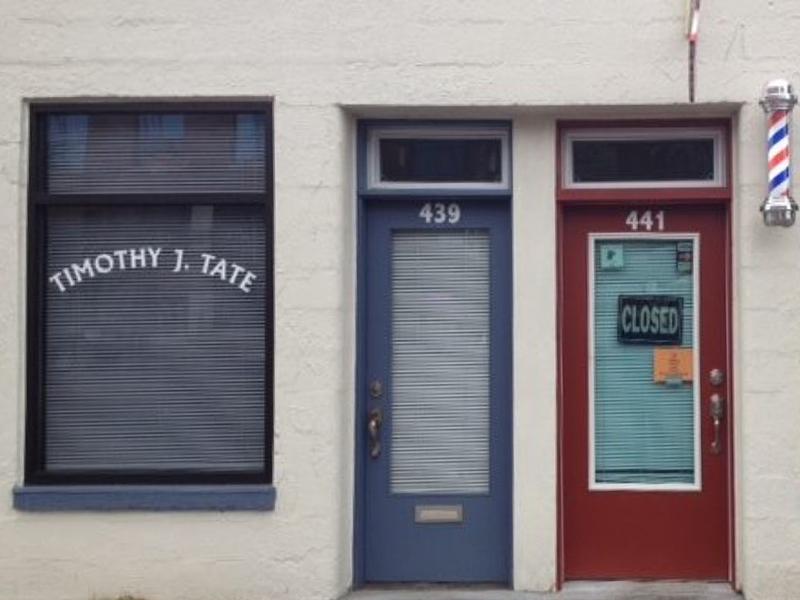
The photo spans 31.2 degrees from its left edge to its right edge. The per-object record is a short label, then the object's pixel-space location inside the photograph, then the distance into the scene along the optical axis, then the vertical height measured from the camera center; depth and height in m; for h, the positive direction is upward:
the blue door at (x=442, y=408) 8.30 -0.39
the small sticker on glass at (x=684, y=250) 8.30 +0.53
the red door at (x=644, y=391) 8.23 -0.29
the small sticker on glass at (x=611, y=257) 8.32 +0.49
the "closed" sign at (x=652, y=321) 8.27 +0.12
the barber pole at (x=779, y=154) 7.75 +1.02
